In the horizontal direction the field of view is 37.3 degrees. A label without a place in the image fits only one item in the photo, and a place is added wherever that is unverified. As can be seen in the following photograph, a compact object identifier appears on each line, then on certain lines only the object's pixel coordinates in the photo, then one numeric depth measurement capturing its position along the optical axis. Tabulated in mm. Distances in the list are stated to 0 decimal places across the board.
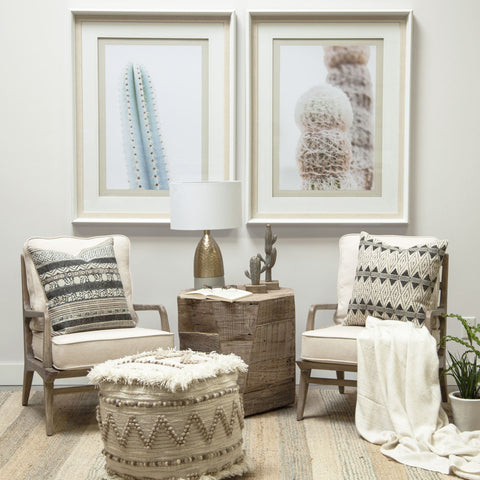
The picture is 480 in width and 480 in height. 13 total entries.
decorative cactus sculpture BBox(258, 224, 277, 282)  3756
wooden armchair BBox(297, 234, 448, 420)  3330
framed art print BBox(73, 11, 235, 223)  4082
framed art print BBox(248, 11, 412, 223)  4066
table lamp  3611
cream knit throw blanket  2996
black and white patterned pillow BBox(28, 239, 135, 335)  3475
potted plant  3146
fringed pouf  2588
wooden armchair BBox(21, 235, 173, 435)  3277
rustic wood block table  3438
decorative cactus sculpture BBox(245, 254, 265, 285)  3682
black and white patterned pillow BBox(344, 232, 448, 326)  3424
